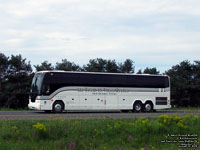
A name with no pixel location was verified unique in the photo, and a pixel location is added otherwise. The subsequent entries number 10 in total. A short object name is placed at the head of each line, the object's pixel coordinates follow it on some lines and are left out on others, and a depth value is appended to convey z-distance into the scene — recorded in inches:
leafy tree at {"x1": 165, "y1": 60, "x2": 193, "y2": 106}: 2038.6
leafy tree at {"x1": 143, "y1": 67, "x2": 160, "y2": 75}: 2464.6
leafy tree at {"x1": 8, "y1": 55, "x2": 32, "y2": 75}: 1904.5
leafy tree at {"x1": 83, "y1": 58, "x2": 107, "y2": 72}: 2128.4
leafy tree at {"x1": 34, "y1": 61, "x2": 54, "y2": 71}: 2020.2
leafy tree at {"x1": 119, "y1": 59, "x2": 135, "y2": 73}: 2232.2
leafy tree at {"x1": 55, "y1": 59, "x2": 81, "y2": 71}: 2119.8
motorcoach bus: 1055.4
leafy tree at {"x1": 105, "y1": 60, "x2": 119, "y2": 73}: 2161.7
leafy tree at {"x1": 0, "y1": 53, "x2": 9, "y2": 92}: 1885.8
